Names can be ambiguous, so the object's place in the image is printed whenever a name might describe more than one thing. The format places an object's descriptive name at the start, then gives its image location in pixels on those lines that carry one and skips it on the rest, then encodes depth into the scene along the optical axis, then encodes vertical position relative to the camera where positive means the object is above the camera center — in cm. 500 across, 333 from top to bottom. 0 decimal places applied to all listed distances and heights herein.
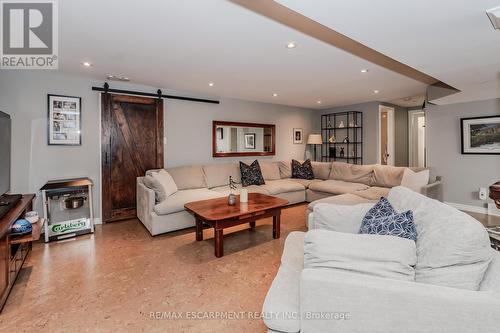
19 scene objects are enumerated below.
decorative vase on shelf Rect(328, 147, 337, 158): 662 +36
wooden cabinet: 191 -74
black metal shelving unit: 614 +78
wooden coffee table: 278 -56
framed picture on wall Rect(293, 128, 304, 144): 654 +80
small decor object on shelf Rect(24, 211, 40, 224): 264 -54
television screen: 248 +16
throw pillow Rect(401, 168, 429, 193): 393 -24
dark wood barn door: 397 +34
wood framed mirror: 516 +61
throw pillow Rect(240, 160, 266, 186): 489 -18
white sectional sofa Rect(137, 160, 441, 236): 351 -38
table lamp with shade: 636 +68
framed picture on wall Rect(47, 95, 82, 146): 354 +69
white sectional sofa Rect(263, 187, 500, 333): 101 -54
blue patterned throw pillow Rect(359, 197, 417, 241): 138 -34
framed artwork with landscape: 415 +51
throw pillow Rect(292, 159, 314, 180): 570 -10
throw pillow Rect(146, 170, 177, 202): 356 -27
